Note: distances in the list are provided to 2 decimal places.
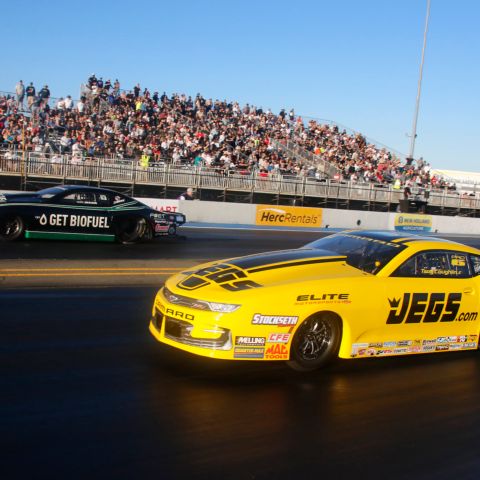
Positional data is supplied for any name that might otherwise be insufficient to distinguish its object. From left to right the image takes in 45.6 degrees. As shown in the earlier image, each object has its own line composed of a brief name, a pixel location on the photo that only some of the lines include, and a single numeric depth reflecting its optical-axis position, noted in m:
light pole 39.16
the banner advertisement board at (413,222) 29.59
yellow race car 5.38
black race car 12.81
